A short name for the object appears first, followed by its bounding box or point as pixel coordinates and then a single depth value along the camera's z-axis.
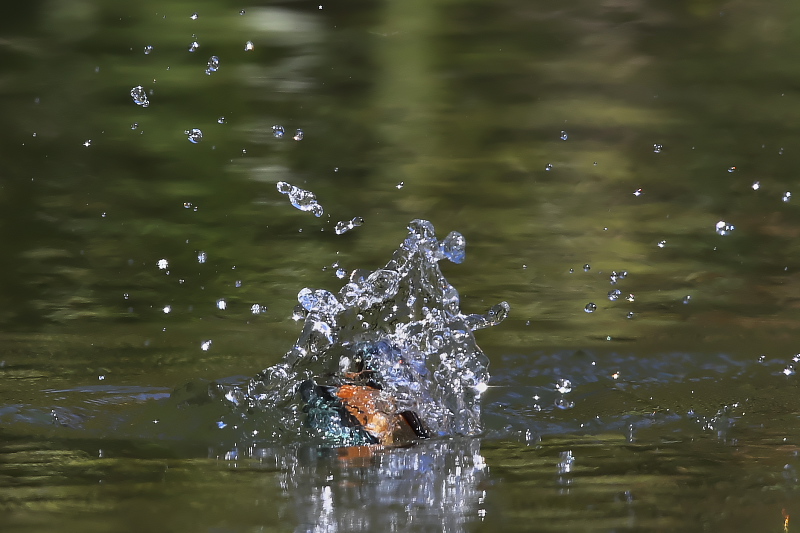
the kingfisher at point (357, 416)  5.24
